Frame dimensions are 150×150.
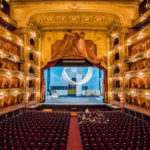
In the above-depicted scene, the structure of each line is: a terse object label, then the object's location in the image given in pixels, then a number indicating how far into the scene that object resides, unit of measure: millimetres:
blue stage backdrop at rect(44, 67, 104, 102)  26547
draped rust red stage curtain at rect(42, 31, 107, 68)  19297
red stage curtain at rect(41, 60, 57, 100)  19678
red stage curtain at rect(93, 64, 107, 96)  19797
